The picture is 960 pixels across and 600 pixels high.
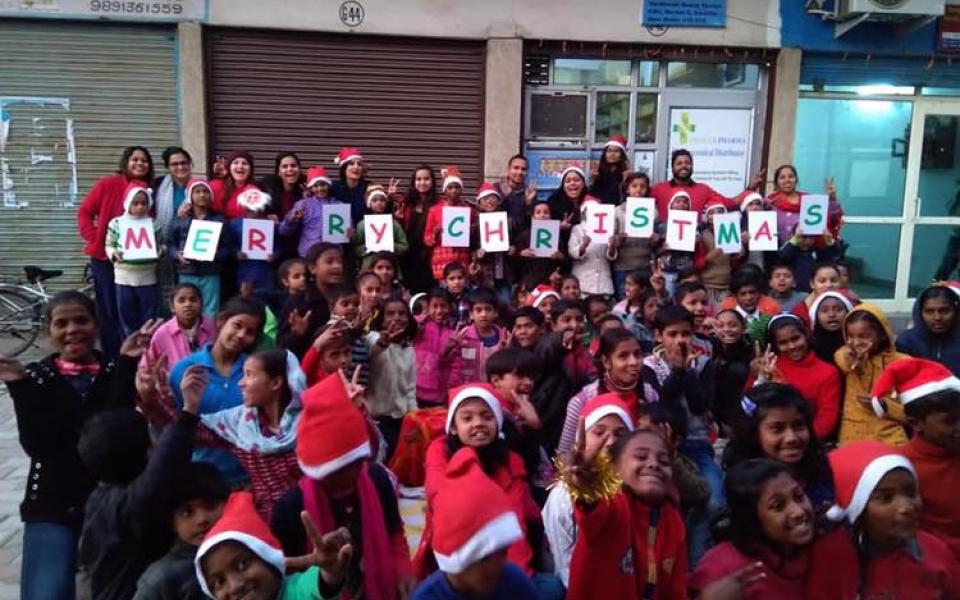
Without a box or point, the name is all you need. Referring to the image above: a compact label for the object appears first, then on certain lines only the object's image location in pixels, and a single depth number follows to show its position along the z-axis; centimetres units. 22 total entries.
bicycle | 740
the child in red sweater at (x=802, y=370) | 404
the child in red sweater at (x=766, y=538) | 231
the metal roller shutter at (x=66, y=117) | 803
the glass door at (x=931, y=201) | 948
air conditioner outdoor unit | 822
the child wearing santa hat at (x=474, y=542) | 189
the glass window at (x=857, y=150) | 937
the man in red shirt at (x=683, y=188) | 709
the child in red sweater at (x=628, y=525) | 207
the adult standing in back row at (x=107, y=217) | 650
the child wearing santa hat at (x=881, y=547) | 237
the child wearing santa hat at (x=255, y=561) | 202
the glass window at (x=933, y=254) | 982
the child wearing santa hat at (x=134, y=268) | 609
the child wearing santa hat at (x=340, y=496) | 238
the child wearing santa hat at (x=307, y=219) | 630
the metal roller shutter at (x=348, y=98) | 836
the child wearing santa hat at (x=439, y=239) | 646
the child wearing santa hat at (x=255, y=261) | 621
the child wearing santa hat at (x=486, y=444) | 310
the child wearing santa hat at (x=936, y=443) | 281
